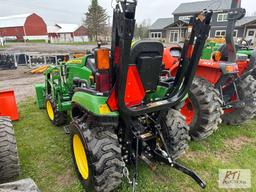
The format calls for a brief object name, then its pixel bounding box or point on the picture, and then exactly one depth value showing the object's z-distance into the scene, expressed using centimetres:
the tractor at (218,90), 367
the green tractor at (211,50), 439
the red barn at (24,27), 5197
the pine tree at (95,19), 4603
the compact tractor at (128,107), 209
